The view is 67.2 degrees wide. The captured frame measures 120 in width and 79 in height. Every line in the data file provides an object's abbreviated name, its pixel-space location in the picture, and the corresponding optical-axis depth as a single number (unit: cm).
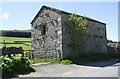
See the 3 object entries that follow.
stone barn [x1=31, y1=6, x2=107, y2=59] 1058
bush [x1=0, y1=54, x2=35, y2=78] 549
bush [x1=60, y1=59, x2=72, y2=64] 945
